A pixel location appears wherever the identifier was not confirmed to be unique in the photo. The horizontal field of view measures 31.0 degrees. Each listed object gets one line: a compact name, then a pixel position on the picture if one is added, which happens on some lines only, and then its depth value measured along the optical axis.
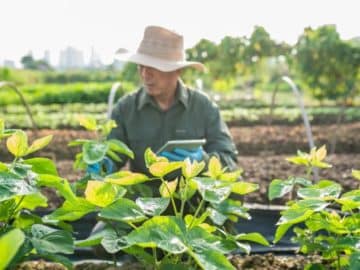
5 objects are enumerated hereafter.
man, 3.17
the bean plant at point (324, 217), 1.27
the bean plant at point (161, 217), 1.10
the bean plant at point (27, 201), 1.15
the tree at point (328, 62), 14.86
